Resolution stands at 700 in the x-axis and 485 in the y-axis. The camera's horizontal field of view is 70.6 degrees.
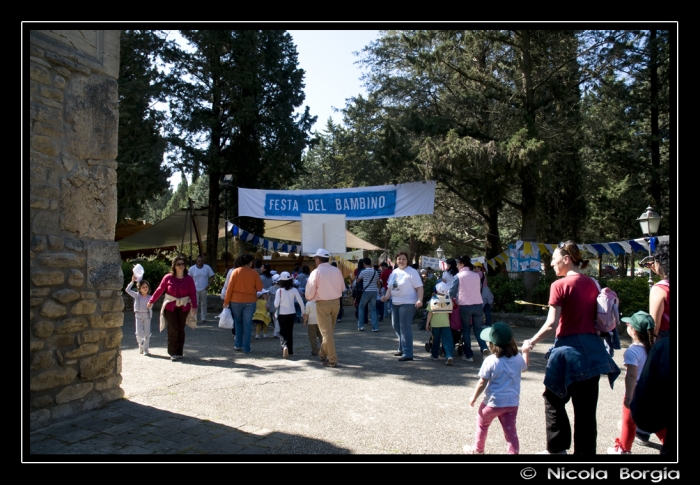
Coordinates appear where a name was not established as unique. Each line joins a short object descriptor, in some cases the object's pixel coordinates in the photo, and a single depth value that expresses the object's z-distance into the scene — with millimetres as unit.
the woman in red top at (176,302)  7941
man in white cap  7496
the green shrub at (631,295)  10922
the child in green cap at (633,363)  3957
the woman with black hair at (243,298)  8711
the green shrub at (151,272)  16078
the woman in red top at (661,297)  3824
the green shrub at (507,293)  13109
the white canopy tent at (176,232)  21016
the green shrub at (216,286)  17406
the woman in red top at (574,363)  3619
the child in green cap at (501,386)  3795
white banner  12914
